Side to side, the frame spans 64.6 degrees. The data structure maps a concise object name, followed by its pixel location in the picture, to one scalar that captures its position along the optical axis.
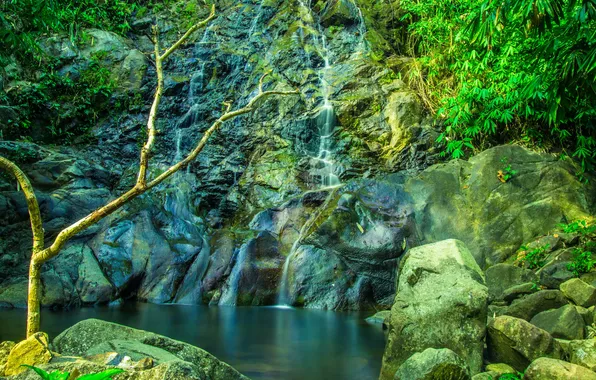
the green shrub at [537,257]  8.80
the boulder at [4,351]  3.69
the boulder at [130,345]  4.12
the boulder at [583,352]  4.84
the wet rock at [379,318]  8.66
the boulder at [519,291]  7.14
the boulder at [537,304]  6.37
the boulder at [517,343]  5.00
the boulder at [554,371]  4.28
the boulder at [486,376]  4.75
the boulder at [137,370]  3.02
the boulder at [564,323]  5.72
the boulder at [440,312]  5.16
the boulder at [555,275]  7.44
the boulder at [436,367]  4.35
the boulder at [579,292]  6.46
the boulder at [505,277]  7.79
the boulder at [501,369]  4.91
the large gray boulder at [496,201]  9.82
